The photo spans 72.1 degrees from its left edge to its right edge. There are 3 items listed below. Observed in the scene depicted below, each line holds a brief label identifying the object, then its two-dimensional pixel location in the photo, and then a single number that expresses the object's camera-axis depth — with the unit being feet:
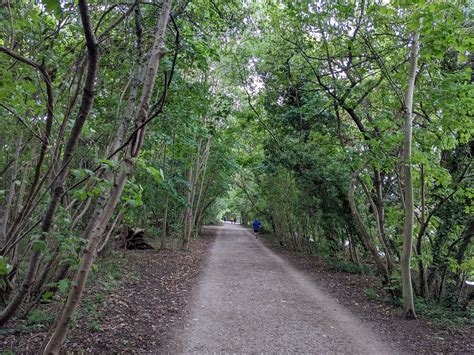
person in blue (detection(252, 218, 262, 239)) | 80.84
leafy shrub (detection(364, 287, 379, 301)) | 23.92
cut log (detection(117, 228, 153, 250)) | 41.89
